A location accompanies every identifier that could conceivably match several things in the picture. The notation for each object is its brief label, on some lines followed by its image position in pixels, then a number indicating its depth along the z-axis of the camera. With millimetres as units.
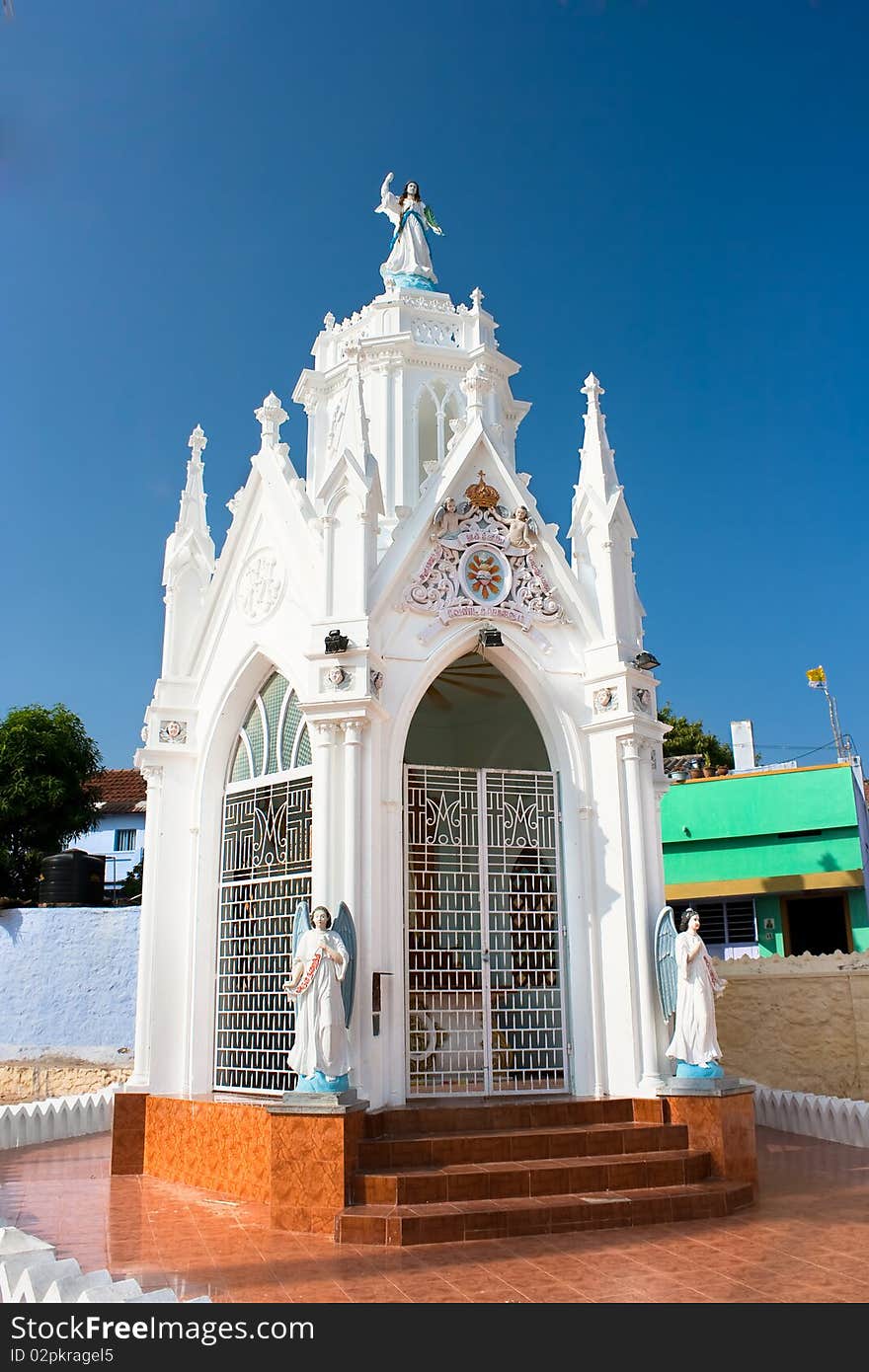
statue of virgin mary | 15578
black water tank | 18281
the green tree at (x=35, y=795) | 20922
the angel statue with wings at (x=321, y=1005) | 8648
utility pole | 27516
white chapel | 10008
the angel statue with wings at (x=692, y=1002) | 9531
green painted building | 21922
